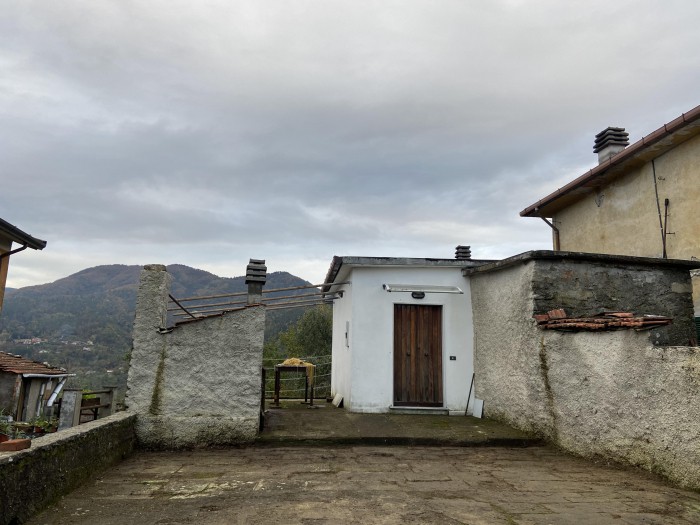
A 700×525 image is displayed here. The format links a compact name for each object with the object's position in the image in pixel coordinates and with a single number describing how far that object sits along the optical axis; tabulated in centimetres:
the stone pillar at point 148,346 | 585
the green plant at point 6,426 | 782
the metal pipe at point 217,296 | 693
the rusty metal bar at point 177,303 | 627
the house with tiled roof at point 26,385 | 1192
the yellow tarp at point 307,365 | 897
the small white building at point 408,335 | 811
